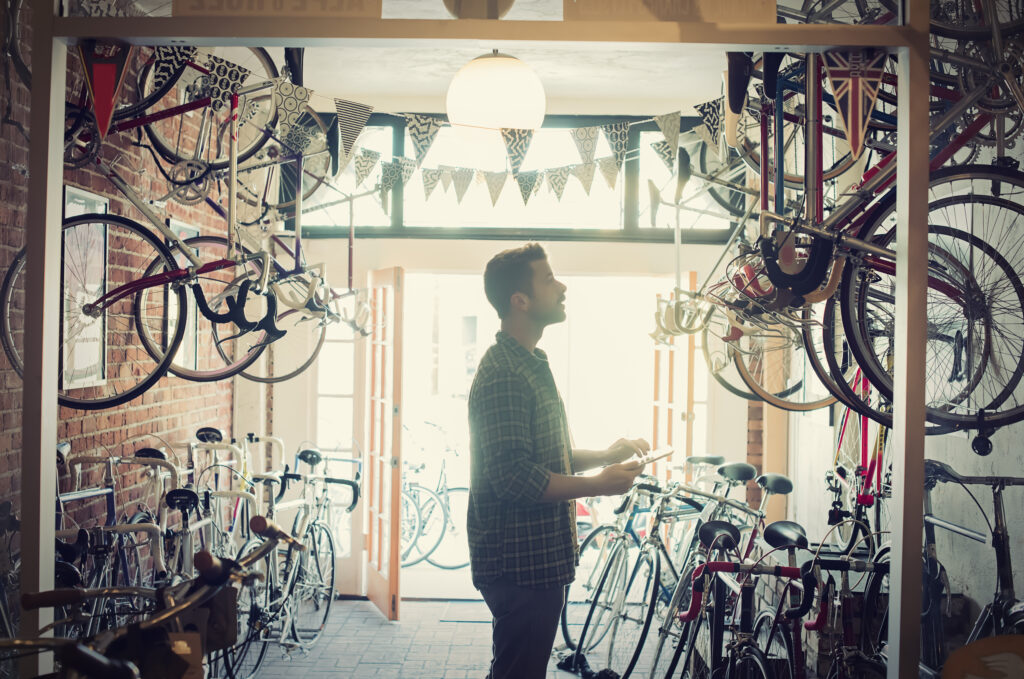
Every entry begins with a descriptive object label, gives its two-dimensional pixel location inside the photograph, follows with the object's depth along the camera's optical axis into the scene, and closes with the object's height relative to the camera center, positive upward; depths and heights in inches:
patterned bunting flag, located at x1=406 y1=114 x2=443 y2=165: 141.3 +37.3
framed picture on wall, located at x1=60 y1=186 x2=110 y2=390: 127.3 +6.6
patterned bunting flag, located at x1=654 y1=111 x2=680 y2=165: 130.9 +35.3
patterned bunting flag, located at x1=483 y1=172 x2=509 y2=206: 166.6 +32.6
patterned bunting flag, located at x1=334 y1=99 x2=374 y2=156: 123.0 +33.7
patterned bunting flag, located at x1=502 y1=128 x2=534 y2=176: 138.5 +34.1
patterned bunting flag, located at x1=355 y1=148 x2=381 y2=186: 149.8 +32.4
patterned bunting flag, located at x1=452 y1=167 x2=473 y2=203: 172.6 +34.8
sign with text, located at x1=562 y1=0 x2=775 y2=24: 69.9 +29.0
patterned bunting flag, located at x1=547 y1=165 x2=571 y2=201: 166.2 +33.5
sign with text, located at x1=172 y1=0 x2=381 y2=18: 69.9 +28.8
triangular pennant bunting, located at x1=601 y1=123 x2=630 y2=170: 142.9 +36.8
